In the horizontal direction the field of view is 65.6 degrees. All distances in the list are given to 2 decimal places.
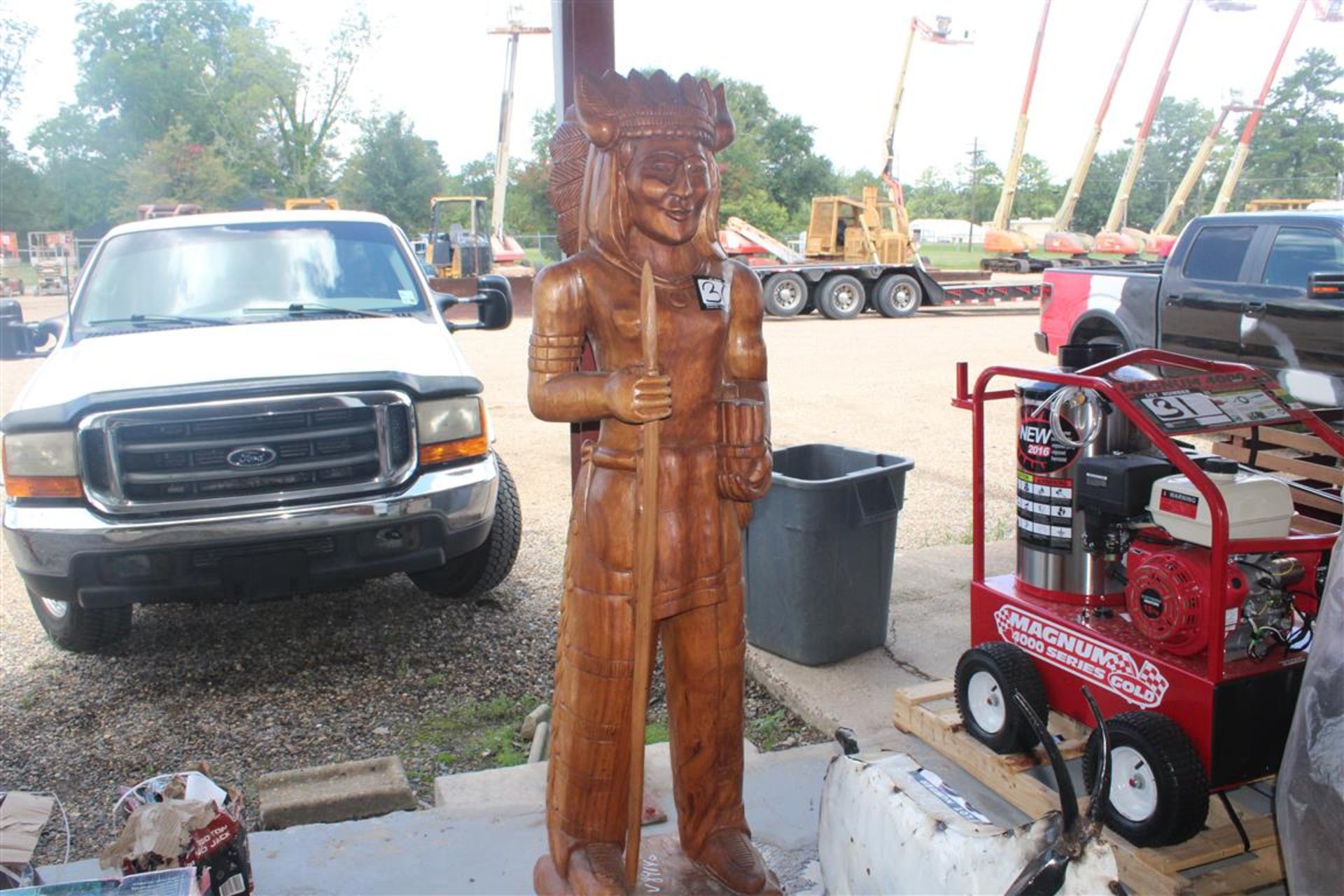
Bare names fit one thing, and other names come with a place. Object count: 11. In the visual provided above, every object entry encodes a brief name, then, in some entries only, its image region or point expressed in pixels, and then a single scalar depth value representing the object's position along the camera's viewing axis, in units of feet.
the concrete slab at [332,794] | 10.48
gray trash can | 13.12
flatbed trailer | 65.92
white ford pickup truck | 12.72
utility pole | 175.73
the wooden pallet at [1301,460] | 13.78
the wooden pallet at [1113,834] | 8.63
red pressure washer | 8.93
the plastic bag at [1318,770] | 5.60
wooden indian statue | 7.00
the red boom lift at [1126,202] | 95.14
